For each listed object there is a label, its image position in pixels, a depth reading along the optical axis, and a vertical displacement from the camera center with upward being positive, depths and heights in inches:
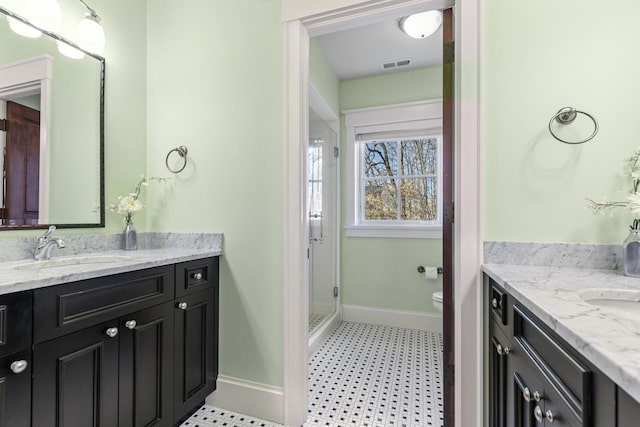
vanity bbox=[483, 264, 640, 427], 18.9 -11.2
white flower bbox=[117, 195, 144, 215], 66.7 +1.9
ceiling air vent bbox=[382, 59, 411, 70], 106.8 +54.8
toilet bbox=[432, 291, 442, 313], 90.4 -25.9
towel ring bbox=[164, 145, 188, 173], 70.6 +14.7
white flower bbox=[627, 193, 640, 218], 40.0 +1.6
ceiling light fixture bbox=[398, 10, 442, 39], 81.2 +52.9
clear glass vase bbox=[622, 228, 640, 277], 41.3 -5.4
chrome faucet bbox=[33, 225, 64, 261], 51.2 -5.3
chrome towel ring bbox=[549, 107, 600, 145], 46.6 +15.4
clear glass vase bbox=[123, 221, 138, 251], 66.6 -5.1
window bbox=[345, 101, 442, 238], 113.8 +17.9
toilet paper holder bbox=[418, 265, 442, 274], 111.5 -20.0
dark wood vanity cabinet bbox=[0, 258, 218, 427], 36.2 -20.7
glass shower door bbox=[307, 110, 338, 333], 113.7 -1.6
